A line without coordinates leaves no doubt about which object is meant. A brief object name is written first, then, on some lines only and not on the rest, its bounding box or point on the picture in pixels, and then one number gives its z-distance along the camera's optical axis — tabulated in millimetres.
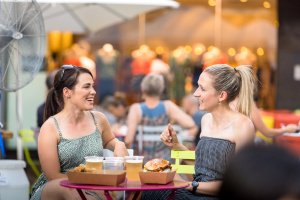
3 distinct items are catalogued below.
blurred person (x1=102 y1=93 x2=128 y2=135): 8492
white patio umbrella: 8430
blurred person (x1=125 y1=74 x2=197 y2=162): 6332
